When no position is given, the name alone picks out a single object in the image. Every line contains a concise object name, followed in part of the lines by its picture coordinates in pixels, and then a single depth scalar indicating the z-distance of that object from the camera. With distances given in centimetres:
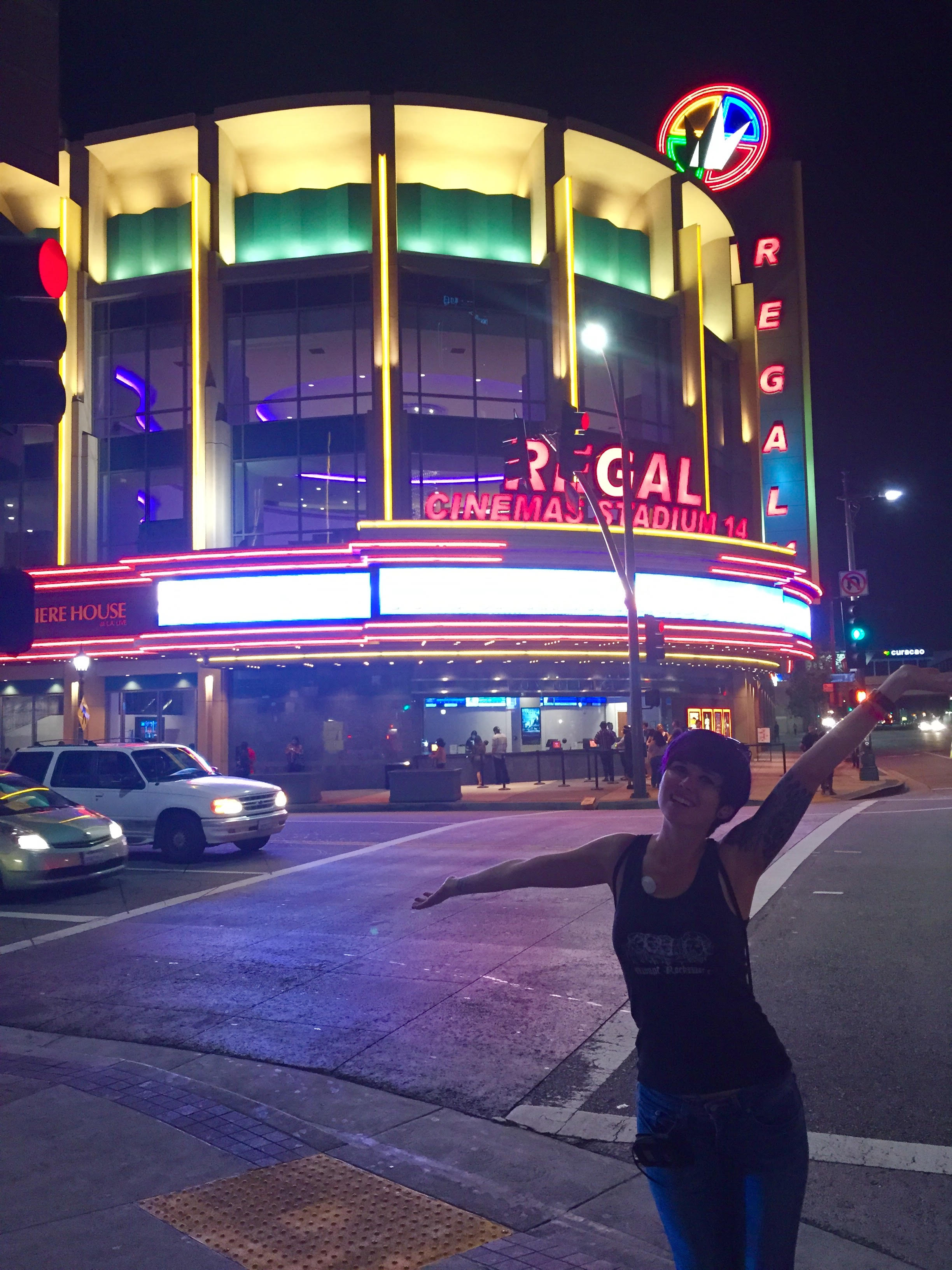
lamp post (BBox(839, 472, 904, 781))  2698
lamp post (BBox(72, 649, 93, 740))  3061
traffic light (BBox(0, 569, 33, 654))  454
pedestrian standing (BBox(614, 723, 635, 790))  2888
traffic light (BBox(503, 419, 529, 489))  2989
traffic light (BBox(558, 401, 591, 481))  2175
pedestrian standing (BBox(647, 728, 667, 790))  2417
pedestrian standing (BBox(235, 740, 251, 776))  3091
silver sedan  1257
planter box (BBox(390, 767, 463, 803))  2541
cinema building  3111
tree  6775
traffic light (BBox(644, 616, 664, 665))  2659
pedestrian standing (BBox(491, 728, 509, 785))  2969
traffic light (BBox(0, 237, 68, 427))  404
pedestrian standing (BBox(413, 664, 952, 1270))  260
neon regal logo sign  5406
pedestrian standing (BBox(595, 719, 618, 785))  2991
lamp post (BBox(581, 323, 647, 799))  2467
